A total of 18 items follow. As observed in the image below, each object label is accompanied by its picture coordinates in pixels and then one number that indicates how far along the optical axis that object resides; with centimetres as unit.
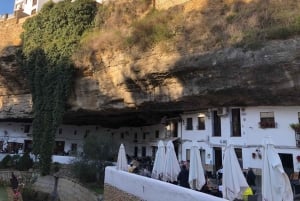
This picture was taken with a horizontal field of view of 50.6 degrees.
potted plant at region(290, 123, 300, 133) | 1619
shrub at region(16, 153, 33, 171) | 2698
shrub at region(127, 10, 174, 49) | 1864
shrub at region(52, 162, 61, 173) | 2420
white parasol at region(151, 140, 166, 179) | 1209
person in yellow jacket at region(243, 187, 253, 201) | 830
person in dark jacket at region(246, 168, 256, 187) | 1388
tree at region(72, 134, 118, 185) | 2025
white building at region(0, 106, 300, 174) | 1673
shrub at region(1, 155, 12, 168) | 2838
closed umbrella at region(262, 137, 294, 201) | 651
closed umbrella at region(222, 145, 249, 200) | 802
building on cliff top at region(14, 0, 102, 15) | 4817
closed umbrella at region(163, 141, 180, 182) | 1166
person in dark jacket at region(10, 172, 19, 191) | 1858
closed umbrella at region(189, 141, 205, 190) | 977
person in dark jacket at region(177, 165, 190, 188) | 1082
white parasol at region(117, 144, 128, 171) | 1365
